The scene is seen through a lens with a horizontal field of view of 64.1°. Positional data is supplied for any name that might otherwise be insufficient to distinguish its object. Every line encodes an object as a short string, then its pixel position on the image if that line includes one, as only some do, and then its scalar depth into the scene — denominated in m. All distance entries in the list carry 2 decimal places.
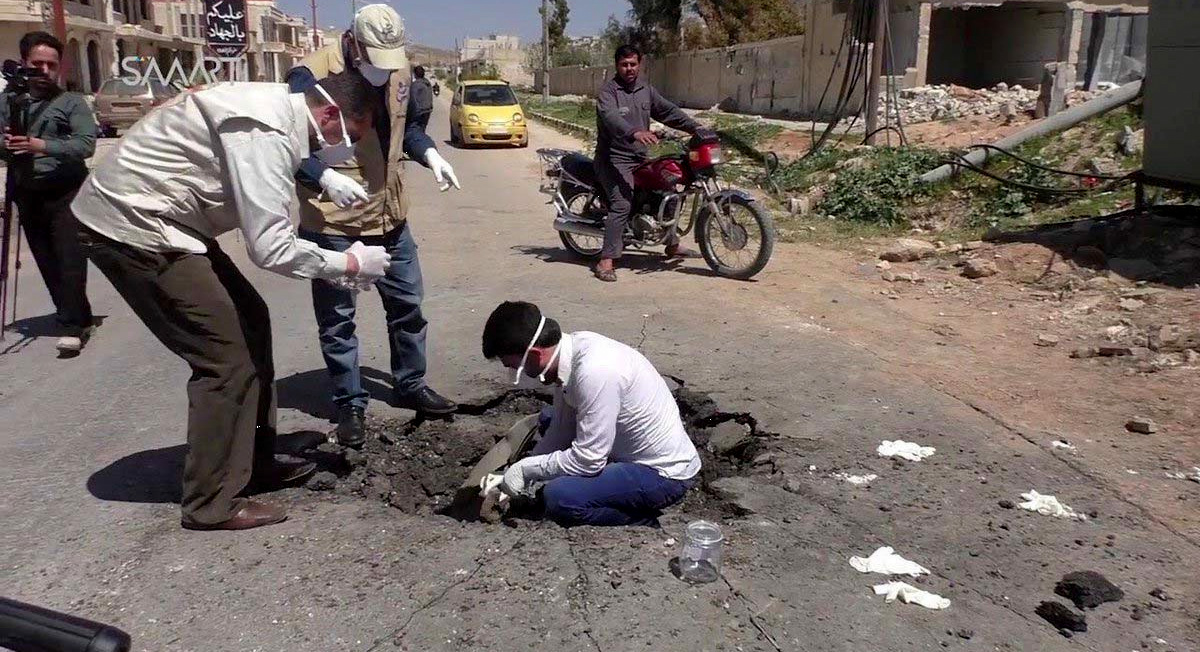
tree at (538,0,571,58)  71.56
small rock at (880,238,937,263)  8.77
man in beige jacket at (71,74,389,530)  3.23
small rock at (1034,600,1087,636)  3.01
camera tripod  5.94
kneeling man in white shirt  3.47
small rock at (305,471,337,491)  4.12
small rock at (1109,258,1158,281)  7.28
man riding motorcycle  8.03
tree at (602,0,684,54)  42.72
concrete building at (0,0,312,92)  36.25
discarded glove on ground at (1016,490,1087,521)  3.78
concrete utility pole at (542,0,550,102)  46.25
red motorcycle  7.99
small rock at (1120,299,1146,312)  6.61
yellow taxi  23.64
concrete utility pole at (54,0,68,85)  13.16
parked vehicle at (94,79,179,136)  22.92
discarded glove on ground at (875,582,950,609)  3.14
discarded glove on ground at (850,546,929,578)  3.35
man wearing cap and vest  4.16
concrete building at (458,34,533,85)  91.30
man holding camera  5.95
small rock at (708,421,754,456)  4.55
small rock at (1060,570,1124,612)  3.15
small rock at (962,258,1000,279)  7.92
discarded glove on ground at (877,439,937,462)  4.34
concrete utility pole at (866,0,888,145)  13.64
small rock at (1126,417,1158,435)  4.61
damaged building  23.39
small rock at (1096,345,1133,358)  5.74
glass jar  3.29
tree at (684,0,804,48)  40.59
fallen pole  11.12
